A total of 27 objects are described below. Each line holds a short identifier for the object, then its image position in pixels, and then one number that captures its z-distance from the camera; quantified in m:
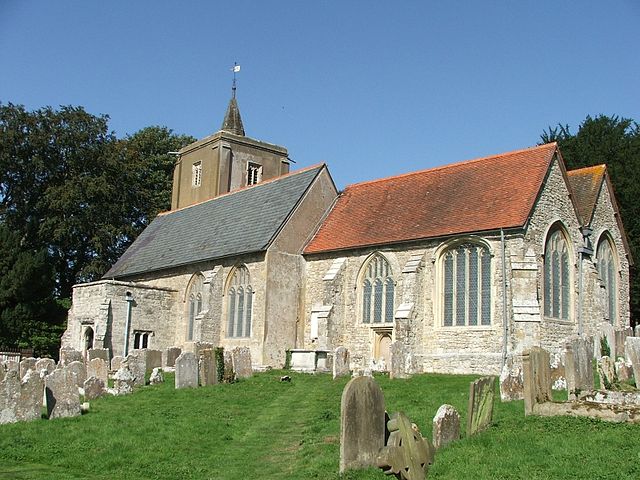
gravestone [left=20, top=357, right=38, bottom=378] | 19.41
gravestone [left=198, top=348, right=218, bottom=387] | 19.97
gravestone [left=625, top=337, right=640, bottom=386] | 14.99
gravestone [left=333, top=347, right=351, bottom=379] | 21.30
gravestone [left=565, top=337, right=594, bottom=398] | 13.36
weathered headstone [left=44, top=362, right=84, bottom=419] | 14.77
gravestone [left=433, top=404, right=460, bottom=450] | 10.62
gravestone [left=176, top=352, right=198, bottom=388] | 19.52
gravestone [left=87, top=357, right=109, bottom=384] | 19.92
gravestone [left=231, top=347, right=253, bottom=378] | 21.44
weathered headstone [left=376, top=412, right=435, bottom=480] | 9.18
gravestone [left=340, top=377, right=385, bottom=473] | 9.70
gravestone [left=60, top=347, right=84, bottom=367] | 22.20
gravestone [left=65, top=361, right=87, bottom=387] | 15.40
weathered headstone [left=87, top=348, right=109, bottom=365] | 26.03
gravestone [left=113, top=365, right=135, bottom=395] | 18.81
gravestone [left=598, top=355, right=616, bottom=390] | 15.07
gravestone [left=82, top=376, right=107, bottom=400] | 17.84
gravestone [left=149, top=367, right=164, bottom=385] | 21.17
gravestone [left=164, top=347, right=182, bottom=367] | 26.44
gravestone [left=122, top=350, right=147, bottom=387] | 20.14
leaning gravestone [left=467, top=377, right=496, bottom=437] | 11.35
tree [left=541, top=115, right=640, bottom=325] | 33.84
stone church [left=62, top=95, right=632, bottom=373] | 23.05
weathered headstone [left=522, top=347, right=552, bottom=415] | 12.32
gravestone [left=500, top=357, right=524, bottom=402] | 14.75
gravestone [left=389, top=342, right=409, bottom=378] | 21.17
